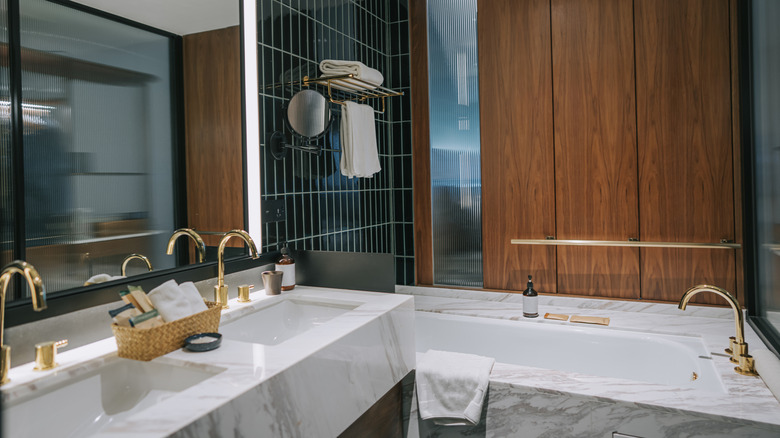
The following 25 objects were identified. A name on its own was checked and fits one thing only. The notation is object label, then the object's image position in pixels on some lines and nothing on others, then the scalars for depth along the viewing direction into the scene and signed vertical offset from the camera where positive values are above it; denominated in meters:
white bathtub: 2.11 -0.66
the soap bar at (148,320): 1.16 -0.25
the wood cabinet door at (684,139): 2.47 +0.34
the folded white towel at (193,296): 1.34 -0.22
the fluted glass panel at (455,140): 3.01 +0.43
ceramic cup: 1.84 -0.25
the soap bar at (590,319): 2.43 -0.56
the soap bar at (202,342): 1.22 -0.31
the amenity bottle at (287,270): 1.93 -0.22
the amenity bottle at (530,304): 2.59 -0.50
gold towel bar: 2.47 -0.19
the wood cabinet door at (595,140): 2.65 +0.37
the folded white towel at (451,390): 1.79 -0.66
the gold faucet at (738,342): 1.78 -0.51
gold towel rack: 2.42 +0.67
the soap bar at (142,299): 1.22 -0.20
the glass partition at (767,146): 1.80 +0.22
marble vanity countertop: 0.93 -0.36
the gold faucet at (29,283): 0.97 -0.13
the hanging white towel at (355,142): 2.60 +0.38
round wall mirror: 2.21 +0.46
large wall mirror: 1.19 +0.24
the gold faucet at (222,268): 1.63 -0.17
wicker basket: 1.15 -0.29
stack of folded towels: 2.46 +0.73
